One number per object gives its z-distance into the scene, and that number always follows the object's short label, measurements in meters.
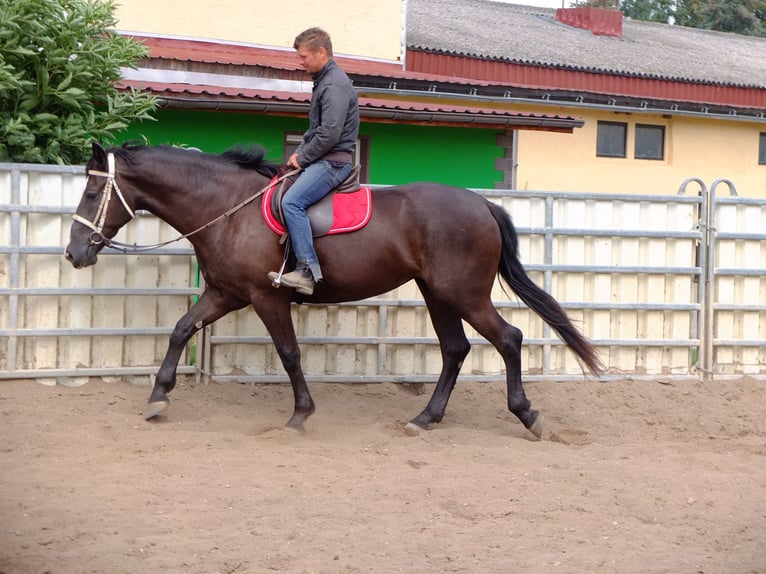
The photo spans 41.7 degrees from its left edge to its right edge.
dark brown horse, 7.60
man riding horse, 7.43
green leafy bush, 8.42
